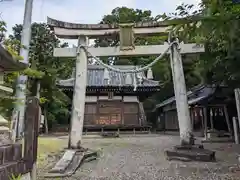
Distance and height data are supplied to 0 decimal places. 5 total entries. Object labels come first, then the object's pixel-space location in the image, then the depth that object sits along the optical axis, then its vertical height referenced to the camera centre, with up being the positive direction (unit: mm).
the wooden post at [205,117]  9288 +174
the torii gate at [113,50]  5487 +2241
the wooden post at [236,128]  7686 -337
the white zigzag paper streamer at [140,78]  12991 +2953
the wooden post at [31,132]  2918 -194
